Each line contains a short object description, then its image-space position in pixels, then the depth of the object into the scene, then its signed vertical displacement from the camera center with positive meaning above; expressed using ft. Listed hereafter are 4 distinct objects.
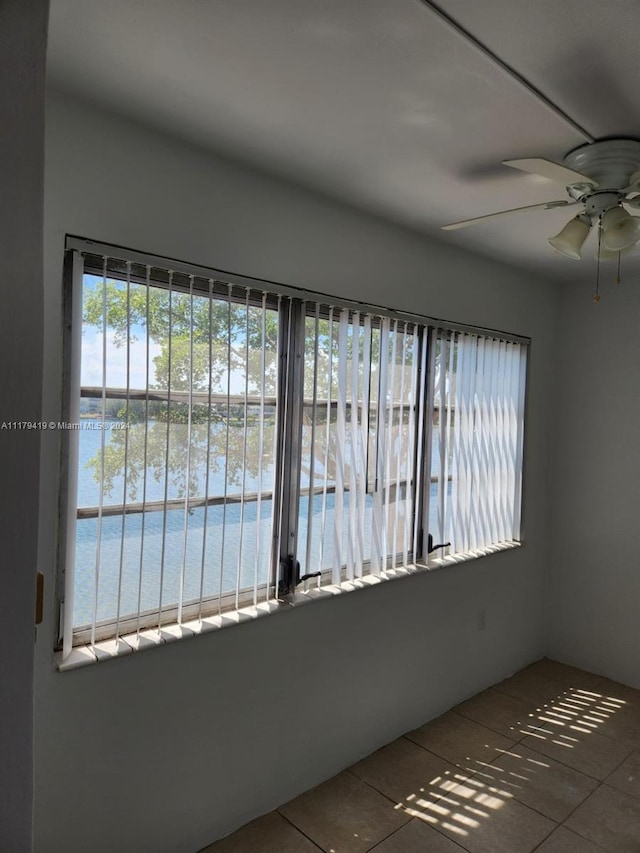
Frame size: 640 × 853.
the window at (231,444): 5.90 -0.36
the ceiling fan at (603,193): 5.58 +2.33
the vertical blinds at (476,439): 10.00 -0.31
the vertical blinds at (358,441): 7.92 -0.34
